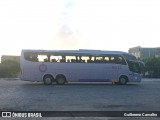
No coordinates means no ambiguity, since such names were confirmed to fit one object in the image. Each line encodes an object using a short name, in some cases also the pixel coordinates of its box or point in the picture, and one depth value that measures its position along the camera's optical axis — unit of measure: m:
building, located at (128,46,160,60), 47.91
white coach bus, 12.77
